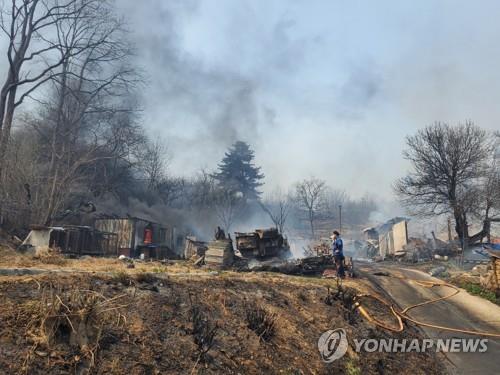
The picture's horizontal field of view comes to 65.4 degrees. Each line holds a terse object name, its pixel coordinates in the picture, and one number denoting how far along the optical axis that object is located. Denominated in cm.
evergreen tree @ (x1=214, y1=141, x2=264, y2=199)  5341
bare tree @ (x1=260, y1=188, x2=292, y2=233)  5880
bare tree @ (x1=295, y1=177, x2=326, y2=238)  5969
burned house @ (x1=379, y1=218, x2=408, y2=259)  2812
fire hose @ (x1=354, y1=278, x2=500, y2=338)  938
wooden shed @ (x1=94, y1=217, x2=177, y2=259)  2453
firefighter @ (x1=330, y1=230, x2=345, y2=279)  1376
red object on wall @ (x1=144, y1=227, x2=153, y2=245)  2649
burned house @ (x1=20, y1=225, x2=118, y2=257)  1510
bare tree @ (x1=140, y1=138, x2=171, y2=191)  4559
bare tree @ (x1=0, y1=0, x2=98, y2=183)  2208
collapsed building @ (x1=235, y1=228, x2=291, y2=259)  1853
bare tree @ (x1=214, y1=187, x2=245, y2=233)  4456
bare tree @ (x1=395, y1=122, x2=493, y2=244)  2536
